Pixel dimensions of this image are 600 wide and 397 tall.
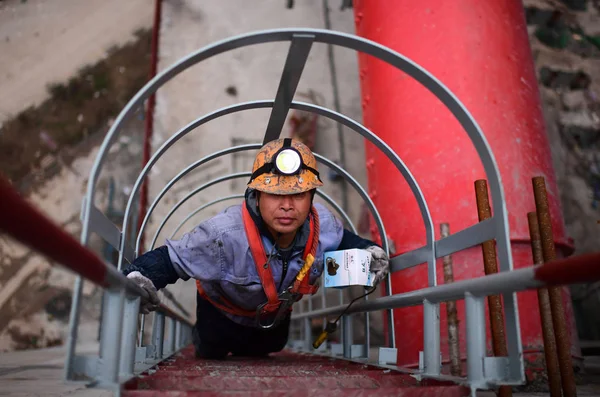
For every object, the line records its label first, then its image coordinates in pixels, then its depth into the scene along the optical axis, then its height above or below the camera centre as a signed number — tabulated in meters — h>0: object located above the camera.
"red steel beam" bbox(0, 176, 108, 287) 0.94 +0.20
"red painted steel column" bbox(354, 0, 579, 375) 3.60 +1.43
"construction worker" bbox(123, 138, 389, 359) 2.54 +0.45
